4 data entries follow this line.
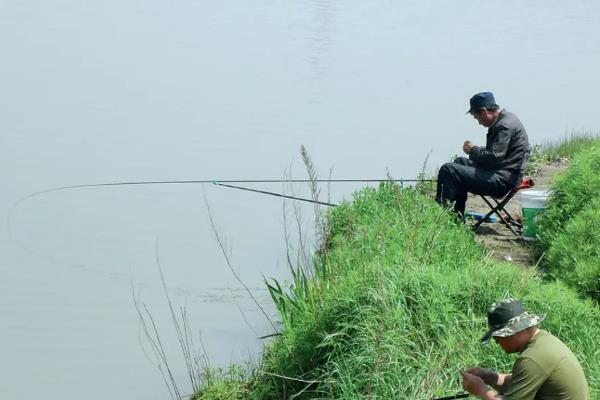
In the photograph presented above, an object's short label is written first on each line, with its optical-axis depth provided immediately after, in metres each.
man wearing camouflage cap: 8.03
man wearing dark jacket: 16.60
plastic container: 17.06
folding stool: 16.84
